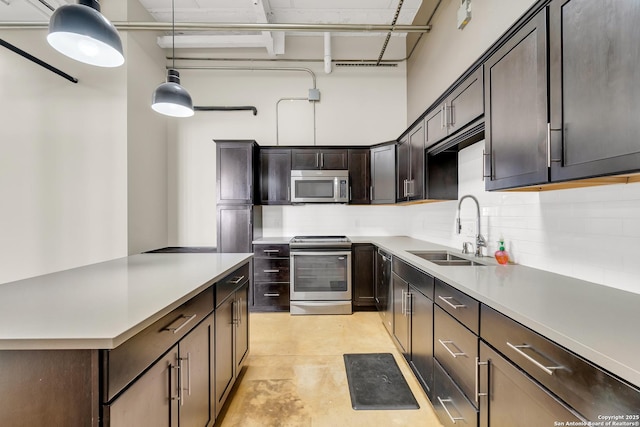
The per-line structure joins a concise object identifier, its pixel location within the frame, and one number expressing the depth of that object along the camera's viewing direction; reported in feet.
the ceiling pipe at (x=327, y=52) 12.46
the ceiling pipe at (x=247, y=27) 9.82
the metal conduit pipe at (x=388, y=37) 9.87
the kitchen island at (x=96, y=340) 2.76
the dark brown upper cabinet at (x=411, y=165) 9.09
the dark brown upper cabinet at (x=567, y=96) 3.04
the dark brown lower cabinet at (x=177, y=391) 3.08
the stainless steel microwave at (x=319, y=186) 12.57
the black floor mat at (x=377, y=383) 6.33
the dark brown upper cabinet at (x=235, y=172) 12.10
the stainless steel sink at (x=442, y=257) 7.55
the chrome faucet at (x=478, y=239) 7.40
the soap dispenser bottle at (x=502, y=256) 6.34
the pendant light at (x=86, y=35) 4.48
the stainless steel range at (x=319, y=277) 11.73
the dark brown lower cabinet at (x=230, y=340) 5.52
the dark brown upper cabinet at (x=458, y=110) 5.89
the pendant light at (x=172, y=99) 6.93
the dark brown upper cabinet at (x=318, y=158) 12.84
